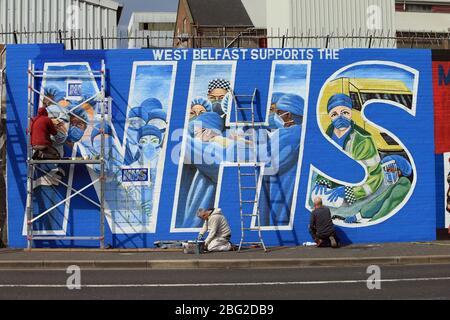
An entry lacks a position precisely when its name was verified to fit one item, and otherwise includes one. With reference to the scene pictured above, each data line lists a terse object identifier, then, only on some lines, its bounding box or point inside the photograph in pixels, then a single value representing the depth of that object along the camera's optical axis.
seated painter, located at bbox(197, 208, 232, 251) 13.80
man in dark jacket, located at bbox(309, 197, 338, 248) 14.34
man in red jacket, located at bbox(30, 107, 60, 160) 14.15
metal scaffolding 14.39
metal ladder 14.81
